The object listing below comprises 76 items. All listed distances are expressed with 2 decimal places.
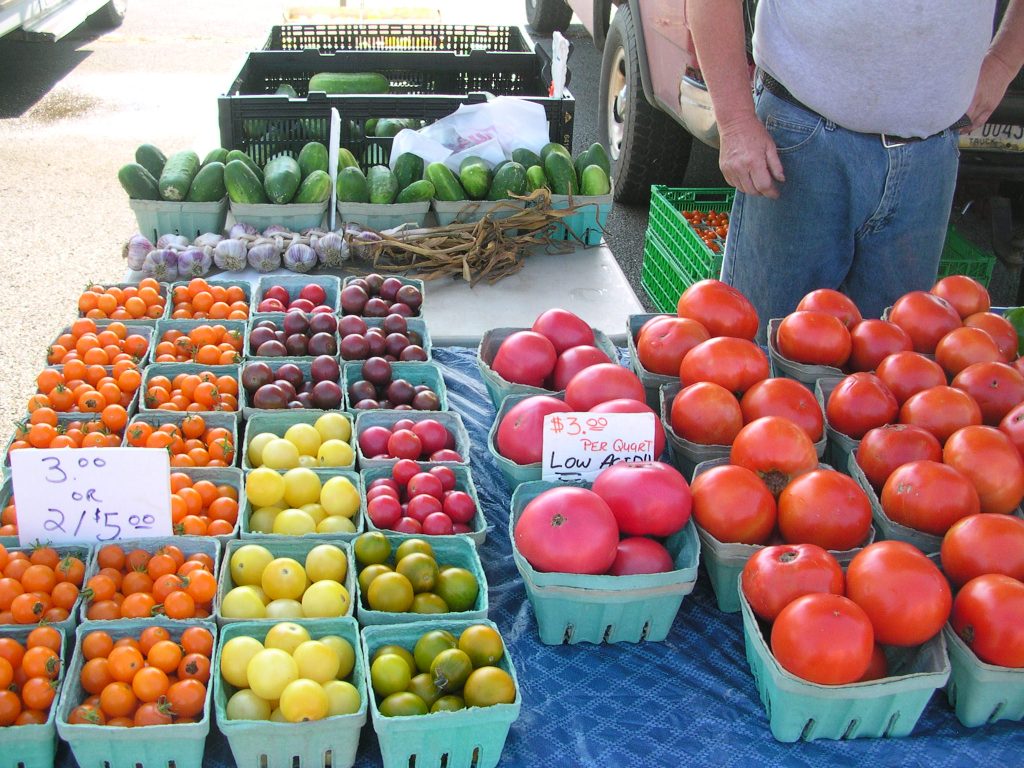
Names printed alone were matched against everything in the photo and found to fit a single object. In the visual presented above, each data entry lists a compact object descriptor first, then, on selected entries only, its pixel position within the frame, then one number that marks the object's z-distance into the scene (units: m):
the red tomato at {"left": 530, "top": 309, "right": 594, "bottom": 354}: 2.20
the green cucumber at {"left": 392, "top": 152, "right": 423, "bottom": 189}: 3.49
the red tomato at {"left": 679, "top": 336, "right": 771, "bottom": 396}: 1.95
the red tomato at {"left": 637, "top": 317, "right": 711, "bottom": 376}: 2.11
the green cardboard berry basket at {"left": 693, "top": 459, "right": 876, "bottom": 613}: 1.63
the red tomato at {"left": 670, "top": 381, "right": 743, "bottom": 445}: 1.87
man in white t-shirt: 2.29
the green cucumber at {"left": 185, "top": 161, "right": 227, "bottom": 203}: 3.29
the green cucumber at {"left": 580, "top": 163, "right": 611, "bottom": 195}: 3.50
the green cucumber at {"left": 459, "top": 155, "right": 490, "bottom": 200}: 3.44
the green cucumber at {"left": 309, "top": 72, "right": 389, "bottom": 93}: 4.42
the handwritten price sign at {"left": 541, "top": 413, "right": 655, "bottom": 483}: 1.77
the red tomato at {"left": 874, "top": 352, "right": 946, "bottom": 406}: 1.95
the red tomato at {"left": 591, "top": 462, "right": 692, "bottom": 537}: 1.64
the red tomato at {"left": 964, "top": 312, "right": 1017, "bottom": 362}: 2.20
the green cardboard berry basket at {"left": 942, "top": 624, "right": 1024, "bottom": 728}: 1.44
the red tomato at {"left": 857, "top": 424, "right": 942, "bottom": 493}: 1.75
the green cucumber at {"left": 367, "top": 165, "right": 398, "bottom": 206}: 3.36
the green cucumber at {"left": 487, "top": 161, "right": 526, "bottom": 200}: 3.41
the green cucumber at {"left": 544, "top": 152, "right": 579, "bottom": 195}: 3.49
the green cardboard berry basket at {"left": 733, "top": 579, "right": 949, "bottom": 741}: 1.40
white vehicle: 7.47
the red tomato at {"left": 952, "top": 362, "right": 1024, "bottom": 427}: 1.94
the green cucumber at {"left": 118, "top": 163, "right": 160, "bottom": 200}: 3.24
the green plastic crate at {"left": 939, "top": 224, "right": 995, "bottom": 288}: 4.09
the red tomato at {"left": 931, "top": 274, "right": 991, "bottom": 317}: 2.31
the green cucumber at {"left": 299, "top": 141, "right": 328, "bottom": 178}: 3.54
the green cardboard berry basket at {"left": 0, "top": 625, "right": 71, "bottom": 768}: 1.34
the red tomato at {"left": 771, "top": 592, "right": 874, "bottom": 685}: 1.37
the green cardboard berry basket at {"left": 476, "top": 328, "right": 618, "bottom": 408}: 2.09
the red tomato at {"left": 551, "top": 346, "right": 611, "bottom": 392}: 2.10
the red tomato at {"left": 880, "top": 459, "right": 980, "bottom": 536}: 1.62
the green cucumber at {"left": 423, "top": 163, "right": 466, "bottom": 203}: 3.41
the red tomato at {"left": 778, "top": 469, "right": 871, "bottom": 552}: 1.60
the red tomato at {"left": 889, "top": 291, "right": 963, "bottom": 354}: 2.18
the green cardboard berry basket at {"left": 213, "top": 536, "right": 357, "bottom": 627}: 1.62
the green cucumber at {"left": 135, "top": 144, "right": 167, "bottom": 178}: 3.47
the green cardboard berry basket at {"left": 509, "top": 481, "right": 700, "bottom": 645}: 1.56
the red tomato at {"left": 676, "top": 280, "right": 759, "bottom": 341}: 2.16
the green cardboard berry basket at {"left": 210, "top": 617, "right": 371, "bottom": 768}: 1.33
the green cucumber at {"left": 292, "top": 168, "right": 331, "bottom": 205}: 3.33
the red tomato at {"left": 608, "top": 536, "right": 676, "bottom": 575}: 1.61
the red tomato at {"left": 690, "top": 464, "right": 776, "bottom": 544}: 1.64
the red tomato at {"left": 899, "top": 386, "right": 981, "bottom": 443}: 1.82
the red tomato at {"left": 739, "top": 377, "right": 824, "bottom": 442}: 1.85
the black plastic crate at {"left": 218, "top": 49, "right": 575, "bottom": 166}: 3.69
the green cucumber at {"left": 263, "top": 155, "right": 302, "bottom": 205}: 3.29
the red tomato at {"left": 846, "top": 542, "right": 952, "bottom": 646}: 1.43
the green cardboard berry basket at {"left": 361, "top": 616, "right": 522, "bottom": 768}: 1.33
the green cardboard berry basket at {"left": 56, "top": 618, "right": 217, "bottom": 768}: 1.33
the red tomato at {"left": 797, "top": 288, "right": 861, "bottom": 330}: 2.20
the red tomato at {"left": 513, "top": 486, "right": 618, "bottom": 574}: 1.56
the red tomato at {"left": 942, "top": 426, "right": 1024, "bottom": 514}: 1.69
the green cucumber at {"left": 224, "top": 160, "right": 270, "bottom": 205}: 3.28
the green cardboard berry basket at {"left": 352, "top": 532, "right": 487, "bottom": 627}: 1.61
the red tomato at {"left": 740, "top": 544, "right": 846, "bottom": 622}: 1.47
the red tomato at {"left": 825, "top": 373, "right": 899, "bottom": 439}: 1.89
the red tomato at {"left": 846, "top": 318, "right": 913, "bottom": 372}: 2.10
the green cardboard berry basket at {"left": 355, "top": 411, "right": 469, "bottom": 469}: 2.15
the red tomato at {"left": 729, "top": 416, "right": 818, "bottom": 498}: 1.71
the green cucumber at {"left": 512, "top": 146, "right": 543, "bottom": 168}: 3.57
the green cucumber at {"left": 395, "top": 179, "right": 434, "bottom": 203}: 3.36
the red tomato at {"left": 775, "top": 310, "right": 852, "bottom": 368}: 2.09
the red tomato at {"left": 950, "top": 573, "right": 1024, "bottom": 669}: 1.42
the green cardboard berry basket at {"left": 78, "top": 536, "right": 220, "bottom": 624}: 1.67
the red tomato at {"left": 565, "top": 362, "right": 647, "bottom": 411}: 1.92
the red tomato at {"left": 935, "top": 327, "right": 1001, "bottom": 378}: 2.05
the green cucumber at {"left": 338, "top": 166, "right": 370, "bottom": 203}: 3.33
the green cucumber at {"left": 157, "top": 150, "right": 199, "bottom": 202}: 3.26
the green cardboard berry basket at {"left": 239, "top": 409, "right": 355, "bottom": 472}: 2.12
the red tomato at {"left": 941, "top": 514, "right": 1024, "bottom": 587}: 1.51
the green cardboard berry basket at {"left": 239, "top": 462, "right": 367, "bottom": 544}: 1.73
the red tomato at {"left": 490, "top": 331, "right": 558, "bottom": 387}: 2.11
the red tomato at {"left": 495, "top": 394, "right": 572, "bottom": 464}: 1.85
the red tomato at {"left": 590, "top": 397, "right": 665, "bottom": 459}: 1.82
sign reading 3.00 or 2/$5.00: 1.62
